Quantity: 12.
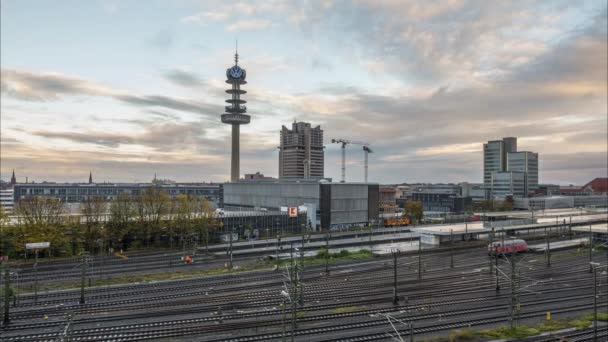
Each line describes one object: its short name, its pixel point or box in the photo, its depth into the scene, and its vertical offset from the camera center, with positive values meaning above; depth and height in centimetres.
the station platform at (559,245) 7630 -1067
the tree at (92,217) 7300 -572
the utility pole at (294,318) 3156 -980
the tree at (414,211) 12950 -719
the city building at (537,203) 18862 -642
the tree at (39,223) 6600 -608
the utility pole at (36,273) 4208 -1113
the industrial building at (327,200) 11025 -348
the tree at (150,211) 7969 -485
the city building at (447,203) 18138 -686
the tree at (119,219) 7606 -608
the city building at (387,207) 18769 -879
